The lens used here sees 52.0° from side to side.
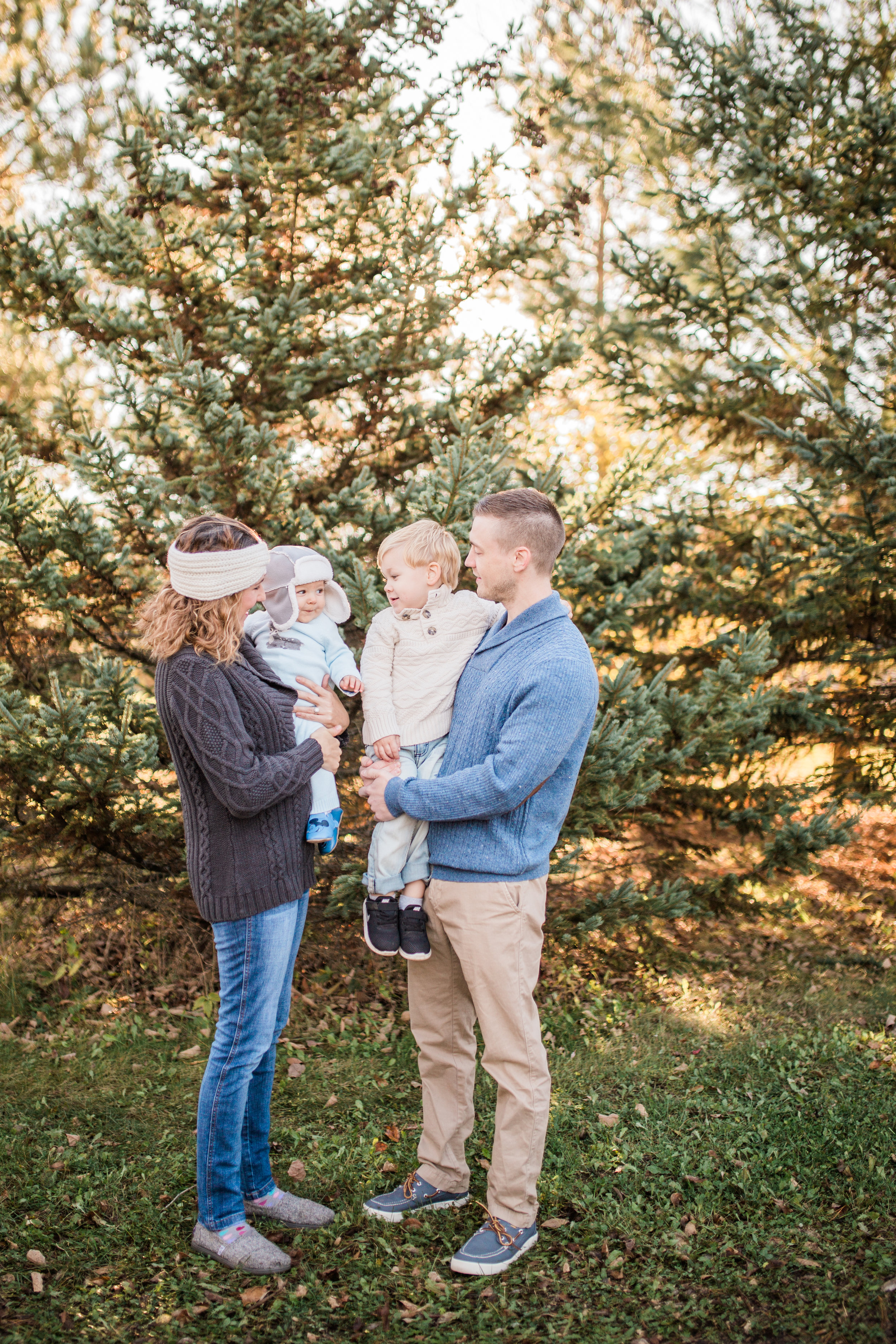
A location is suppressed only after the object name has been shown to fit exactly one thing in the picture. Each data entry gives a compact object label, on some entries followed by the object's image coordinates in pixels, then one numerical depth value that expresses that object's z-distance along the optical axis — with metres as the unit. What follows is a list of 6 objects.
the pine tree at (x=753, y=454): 5.89
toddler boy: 3.28
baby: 3.38
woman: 2.89
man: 3.03
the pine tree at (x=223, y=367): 4.93
